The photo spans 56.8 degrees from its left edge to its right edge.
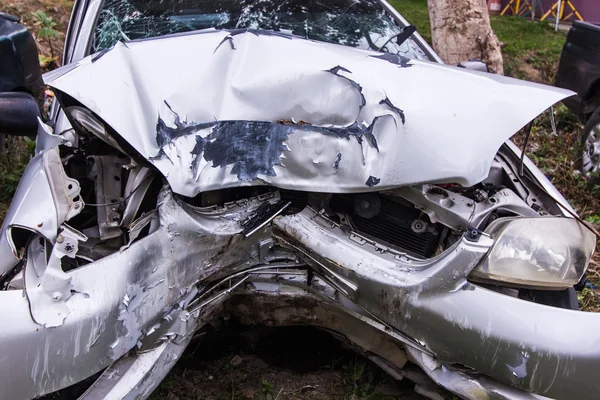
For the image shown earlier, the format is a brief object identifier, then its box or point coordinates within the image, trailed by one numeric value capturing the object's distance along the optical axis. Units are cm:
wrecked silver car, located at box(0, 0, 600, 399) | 171
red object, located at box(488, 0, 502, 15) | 1135
